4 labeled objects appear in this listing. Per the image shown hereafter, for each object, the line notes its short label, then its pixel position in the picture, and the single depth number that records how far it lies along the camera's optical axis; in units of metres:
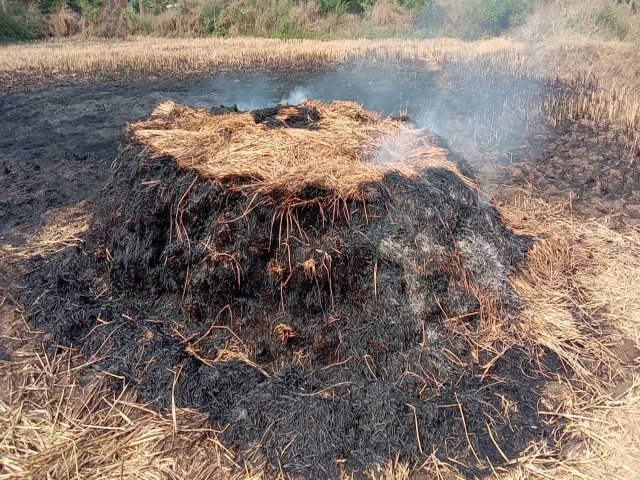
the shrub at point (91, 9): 22.31
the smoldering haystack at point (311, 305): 2.85
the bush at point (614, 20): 14.74
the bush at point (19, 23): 19.86
